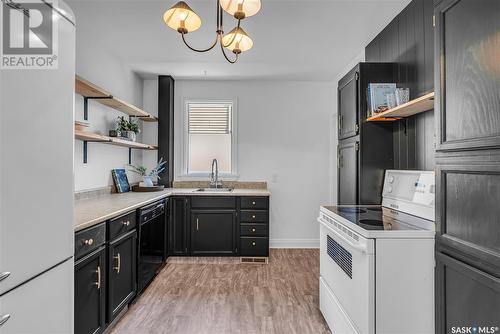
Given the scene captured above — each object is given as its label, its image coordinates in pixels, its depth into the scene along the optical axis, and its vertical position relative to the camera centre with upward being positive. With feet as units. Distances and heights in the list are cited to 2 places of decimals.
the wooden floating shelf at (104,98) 7.88 +2.43
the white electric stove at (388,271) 4.83 -1.83
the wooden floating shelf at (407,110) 5.75 +1.44
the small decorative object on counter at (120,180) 11.18 -0.44
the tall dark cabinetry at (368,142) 7.91 +0.82
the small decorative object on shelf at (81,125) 7.77 +1.27
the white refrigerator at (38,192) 3.21 -0.29
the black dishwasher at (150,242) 8.56 -2.58
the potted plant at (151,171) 12.25 -0.06
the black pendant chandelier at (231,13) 5.14 +3.01
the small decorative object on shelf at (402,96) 6.90 +1.85
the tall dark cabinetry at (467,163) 3.40 +0.10
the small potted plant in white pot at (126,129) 10.95 +1.65
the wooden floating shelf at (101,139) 7.83 +0.99
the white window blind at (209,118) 14.37 +2.68
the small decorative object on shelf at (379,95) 7.32 +2.01
